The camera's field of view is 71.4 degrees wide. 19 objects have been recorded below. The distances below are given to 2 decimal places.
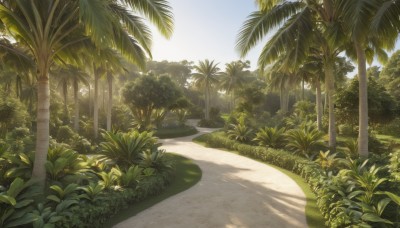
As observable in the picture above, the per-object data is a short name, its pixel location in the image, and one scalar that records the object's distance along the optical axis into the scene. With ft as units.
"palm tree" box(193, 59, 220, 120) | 145.07
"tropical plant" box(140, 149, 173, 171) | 36.68
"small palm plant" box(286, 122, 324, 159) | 49.49
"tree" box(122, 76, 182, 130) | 100.22
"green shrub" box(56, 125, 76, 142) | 66.90
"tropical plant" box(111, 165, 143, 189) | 29.09
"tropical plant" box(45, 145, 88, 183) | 26.91
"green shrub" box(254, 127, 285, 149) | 56.49
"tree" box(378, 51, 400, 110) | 109.09
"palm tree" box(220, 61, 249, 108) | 155.33
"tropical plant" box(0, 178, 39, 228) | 19.08
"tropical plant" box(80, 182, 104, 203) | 23.89
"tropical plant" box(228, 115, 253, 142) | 65.77
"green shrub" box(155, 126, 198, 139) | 95.45
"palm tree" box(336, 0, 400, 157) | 29.50
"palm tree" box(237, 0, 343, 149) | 39.14
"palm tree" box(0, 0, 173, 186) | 21.03
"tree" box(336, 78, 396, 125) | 59.16
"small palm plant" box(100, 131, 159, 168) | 38.30
